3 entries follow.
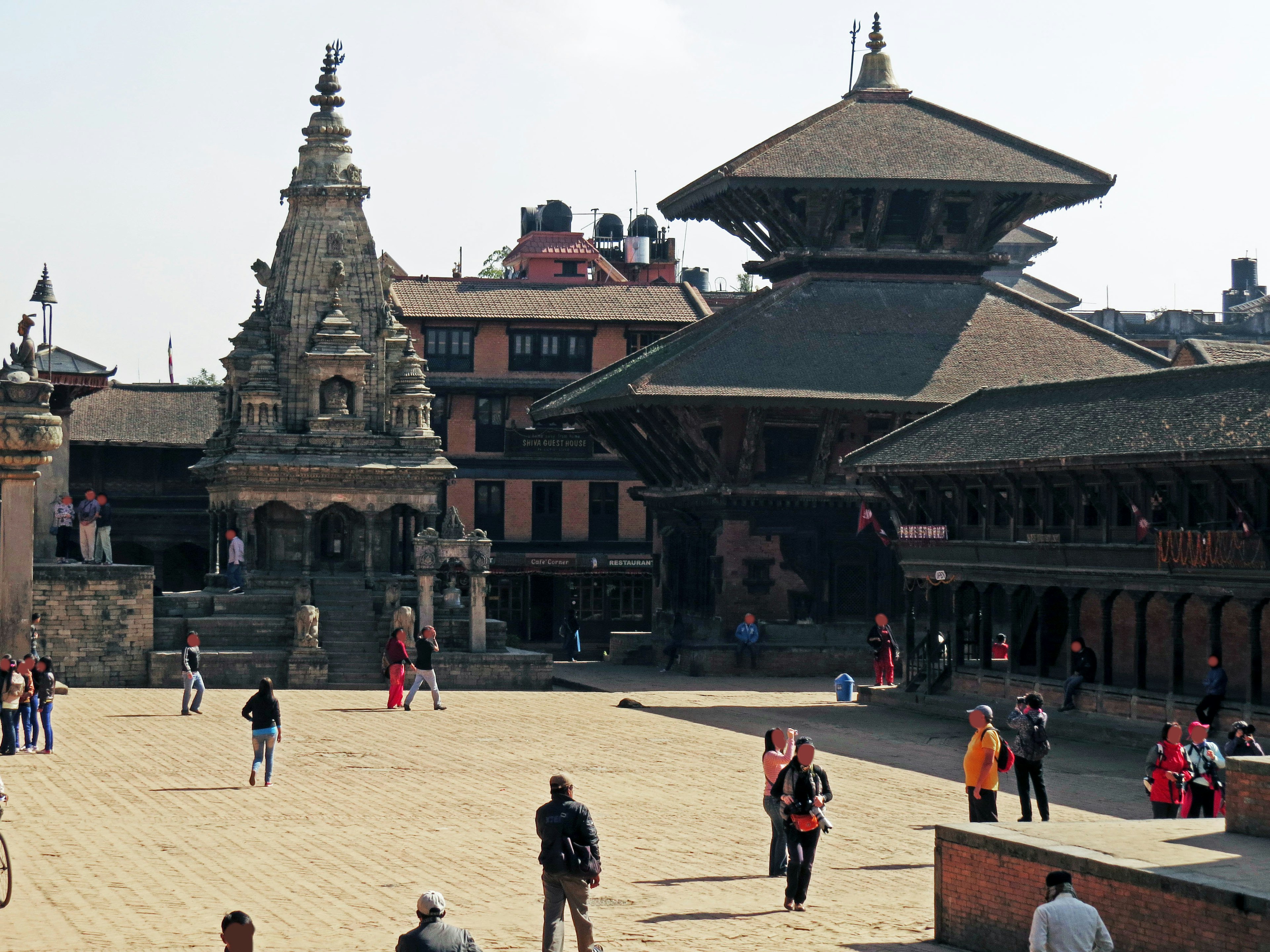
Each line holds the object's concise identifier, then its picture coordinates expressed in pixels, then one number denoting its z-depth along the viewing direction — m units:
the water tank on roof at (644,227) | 106.06
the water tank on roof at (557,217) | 102.00
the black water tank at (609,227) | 106.56
